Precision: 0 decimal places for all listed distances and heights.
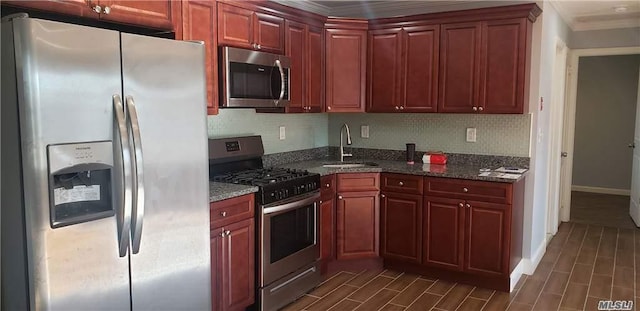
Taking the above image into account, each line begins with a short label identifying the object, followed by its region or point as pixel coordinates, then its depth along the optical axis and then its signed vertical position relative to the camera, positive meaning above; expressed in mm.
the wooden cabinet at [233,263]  2811 -867
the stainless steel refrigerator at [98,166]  1828 -194
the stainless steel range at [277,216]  3143 -664
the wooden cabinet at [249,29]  3156 +636
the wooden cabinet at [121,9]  2075 +519
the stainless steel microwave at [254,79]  3150 +287
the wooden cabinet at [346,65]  4250 +495
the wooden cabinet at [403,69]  4113 +446
